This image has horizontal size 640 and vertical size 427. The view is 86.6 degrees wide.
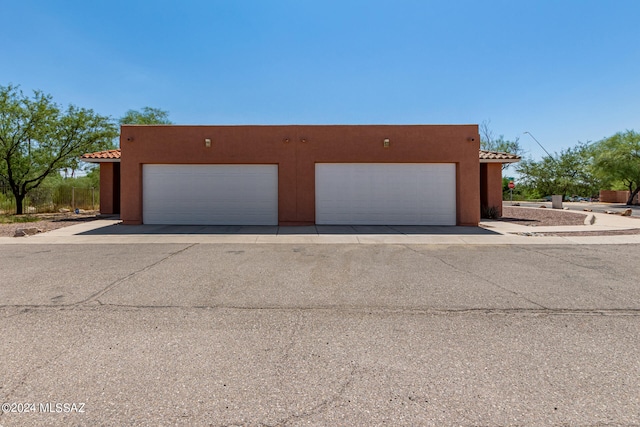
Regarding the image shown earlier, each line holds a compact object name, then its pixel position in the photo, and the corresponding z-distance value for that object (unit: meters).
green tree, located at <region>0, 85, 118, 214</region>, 19.66
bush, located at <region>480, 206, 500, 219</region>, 18.77
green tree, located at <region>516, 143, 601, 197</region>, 55.06
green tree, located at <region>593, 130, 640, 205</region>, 37.00
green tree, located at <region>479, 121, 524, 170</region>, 52.09
